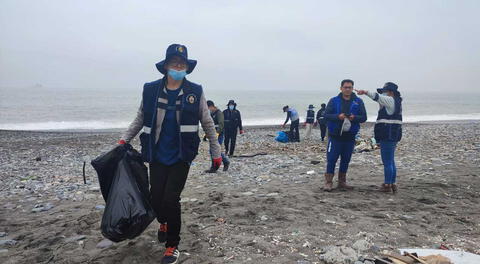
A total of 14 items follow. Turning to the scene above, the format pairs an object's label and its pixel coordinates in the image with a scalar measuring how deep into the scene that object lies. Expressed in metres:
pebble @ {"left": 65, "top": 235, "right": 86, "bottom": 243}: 4.29
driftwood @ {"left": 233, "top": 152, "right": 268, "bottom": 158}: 12.12
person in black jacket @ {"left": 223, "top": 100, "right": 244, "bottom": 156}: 11.77
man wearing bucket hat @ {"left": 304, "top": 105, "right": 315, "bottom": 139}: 17.58
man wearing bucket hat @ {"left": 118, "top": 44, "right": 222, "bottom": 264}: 3.60
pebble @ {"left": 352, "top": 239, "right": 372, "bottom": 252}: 3.73
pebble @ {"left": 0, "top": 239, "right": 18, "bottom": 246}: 4.30
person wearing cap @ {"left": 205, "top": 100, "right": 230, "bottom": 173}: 9.70
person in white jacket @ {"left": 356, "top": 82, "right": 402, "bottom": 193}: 5.95
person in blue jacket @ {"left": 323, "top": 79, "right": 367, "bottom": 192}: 6.11
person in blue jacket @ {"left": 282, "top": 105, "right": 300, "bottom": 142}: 16.11
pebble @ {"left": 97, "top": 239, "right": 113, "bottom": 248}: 4.08
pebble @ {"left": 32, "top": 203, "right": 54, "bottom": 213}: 5.89
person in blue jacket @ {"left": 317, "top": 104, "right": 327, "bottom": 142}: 16.45
